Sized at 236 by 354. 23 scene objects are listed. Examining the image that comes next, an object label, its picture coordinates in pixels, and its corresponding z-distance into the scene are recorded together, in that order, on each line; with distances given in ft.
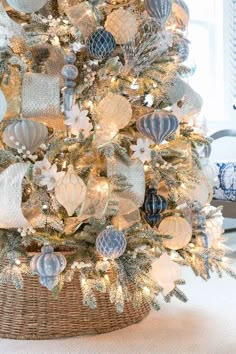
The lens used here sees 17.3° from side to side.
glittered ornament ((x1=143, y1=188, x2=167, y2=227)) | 9.39
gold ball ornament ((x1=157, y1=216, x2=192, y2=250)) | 9.46
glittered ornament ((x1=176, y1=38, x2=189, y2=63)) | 9.80
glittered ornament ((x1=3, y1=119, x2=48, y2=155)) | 8.57
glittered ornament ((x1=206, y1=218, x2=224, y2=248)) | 10.10
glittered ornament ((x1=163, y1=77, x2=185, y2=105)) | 9.49
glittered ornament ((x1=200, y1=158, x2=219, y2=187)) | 10.33
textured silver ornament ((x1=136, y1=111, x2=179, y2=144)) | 9.02
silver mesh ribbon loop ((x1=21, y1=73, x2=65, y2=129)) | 8.83
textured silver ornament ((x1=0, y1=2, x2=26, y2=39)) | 8.79
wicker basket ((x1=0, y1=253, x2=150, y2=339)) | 9.14
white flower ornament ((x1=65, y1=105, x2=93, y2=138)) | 8.79
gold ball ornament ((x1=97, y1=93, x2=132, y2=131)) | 8.92
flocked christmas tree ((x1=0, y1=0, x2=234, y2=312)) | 8.62
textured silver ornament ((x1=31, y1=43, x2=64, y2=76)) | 9.10
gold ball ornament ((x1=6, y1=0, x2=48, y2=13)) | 8.71
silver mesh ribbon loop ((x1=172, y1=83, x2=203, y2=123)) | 9.98
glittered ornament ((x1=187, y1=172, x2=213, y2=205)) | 9.86
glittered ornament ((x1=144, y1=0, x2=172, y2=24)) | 9.28
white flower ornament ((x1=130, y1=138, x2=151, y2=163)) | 9.17
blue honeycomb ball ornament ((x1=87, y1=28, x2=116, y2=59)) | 8.92
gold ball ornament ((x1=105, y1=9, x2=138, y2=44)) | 9.07
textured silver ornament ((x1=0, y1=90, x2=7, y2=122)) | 8.48
